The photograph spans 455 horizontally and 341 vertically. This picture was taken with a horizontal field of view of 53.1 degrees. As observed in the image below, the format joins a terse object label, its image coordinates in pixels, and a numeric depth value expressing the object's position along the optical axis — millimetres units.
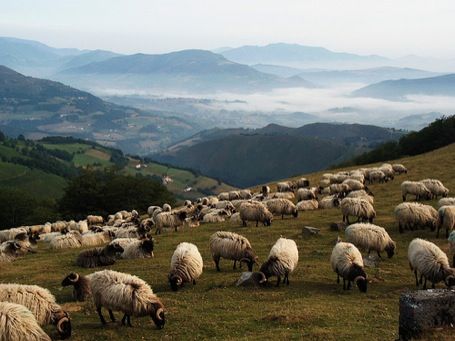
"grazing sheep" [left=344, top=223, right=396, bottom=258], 22875
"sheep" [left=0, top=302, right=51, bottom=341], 11742
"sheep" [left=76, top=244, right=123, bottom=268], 24828
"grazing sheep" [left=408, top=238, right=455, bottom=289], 17875
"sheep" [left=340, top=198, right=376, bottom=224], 30000
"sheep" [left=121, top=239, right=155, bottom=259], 26094
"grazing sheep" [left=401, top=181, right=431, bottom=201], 37812
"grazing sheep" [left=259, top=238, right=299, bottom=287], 19375
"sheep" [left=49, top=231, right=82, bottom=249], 33188
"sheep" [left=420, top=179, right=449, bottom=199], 38050
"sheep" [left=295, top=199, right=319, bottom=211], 39959
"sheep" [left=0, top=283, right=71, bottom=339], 13766
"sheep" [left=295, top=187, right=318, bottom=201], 44284
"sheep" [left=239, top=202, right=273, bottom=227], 33406
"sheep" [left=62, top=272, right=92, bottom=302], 17891
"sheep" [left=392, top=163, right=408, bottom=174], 55659
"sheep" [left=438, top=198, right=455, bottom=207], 30155
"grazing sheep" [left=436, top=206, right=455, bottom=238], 25672
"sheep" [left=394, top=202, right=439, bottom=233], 26797
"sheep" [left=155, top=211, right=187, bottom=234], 35312
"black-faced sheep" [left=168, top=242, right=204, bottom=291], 19016
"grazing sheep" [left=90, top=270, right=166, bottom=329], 14891
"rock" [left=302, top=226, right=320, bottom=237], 28359
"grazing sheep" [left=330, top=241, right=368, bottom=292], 18344
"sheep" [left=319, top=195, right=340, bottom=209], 40000
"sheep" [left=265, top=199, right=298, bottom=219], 36188
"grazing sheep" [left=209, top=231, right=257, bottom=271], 21641
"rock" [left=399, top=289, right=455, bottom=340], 11500
